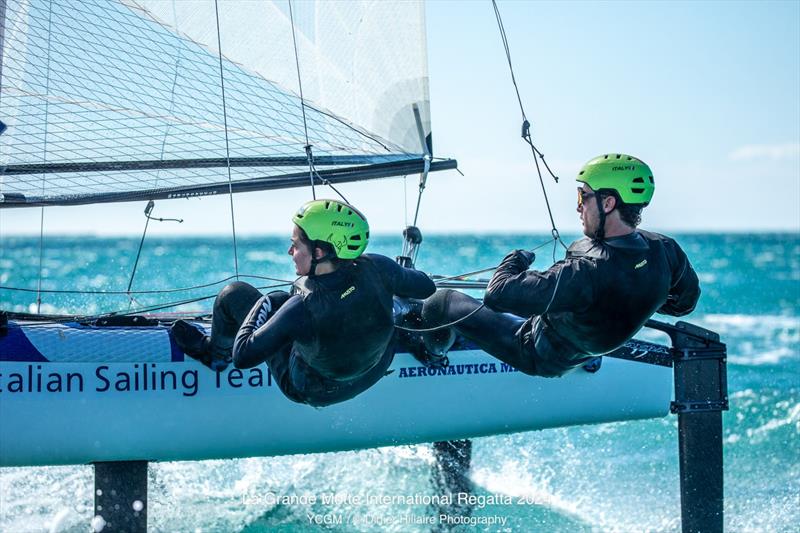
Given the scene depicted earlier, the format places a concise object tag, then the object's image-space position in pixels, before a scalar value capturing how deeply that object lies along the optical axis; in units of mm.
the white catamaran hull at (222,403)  10867
